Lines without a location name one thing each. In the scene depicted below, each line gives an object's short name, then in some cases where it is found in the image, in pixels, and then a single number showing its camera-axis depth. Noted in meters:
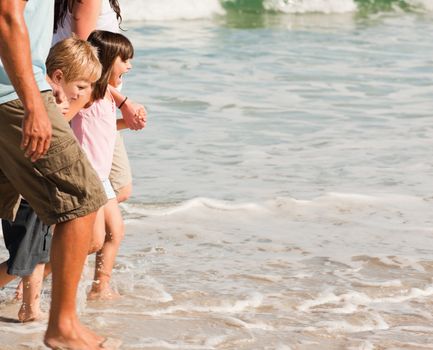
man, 7.74
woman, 9.73
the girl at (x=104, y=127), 9.71
